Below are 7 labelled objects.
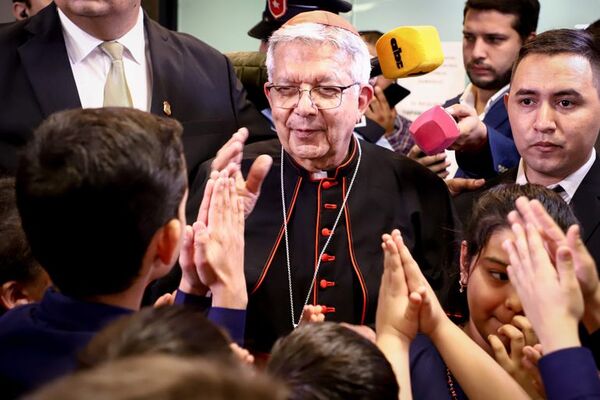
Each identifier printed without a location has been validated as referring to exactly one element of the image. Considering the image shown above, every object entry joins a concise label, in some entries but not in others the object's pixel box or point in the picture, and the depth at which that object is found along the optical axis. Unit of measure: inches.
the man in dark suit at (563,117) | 80.1
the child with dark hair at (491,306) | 64.3
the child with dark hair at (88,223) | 45.8
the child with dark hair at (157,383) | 24.5
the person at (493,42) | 133.6
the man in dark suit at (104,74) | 82.3
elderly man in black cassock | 79.0
